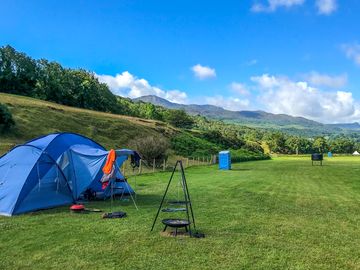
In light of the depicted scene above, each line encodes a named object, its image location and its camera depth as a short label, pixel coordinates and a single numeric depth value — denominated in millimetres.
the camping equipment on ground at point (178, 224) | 9844
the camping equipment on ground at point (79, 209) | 13492
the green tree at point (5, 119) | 45875
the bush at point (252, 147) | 104688
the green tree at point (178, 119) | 129250
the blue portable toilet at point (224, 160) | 44069
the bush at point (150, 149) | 43406
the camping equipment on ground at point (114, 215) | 12461
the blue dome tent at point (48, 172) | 13789
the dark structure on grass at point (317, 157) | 53788
